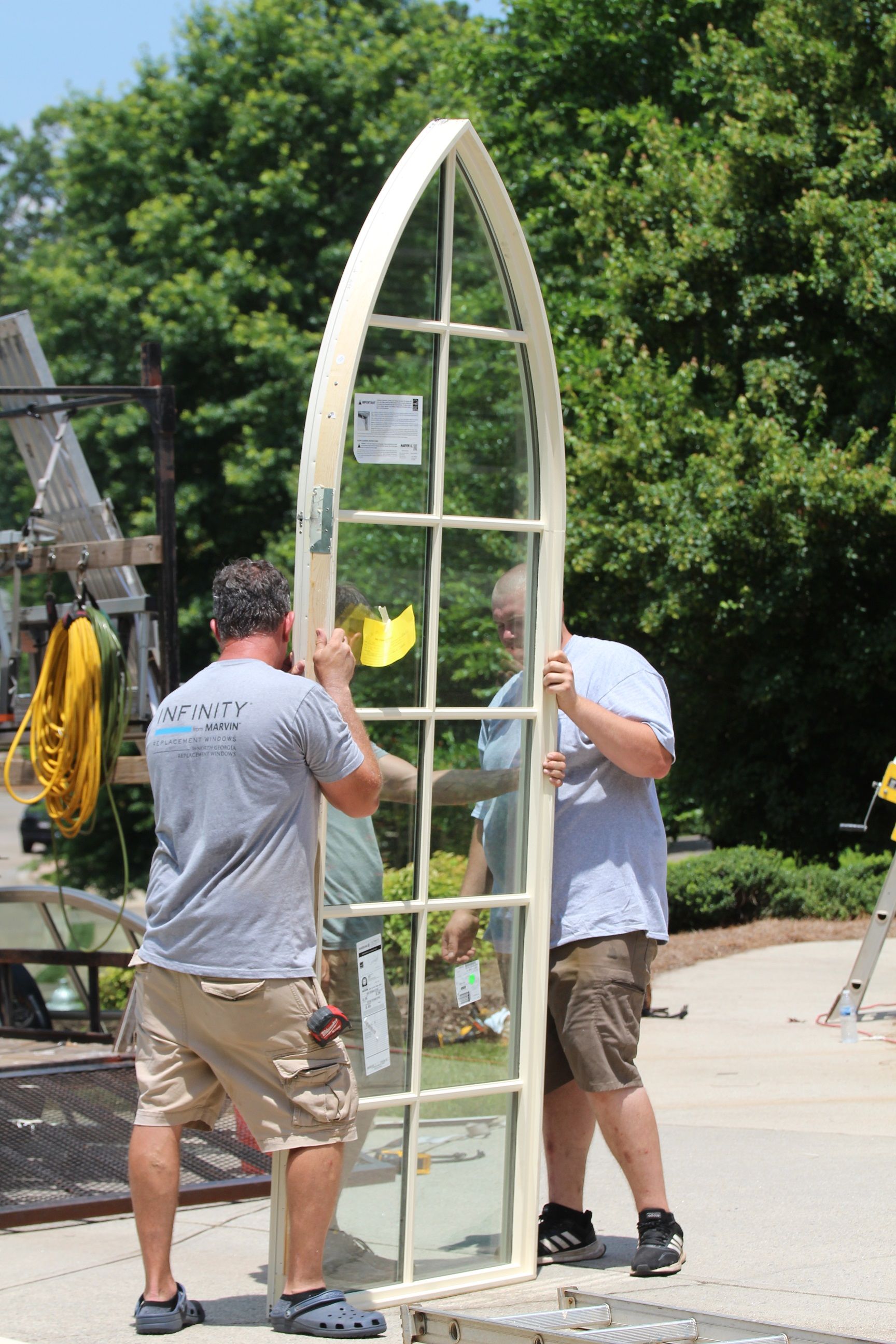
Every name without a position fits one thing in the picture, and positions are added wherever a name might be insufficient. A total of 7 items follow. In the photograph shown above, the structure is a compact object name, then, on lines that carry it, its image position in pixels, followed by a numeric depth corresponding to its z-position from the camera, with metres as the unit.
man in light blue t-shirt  7.53
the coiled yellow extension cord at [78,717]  11.98
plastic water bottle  15.36
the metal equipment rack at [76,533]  12.48
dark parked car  58.48
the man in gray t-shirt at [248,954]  6.47
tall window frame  6.88
